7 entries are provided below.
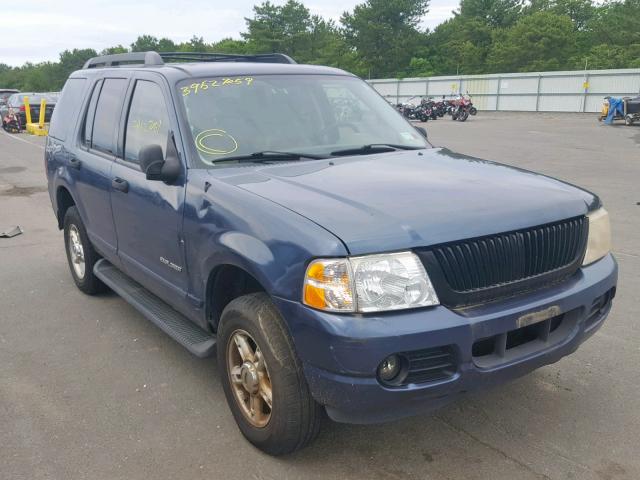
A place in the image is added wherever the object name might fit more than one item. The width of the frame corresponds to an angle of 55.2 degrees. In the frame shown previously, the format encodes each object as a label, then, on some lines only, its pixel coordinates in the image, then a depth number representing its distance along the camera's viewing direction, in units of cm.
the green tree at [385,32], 7138
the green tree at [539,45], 6041
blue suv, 249
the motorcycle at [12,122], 2552
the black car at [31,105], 2553
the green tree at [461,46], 6788
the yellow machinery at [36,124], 2417
